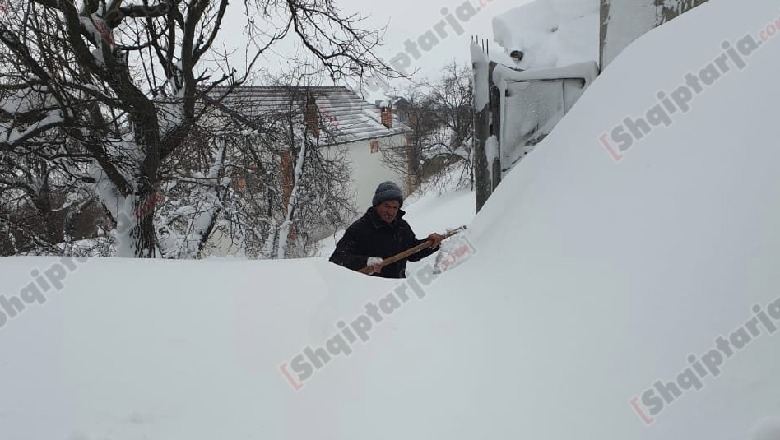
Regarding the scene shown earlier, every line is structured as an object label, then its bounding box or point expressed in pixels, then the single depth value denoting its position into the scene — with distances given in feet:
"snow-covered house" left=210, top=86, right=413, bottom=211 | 78.48
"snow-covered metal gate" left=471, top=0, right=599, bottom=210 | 14.24
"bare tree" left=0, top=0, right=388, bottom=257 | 15.65
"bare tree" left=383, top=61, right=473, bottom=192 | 92.43
